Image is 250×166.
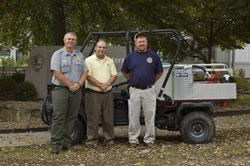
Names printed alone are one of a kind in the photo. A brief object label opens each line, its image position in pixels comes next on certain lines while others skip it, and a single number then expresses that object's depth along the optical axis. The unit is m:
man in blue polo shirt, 6.91
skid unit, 7.29
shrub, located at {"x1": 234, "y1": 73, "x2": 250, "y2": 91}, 18.22
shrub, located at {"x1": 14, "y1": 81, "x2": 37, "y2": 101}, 14.00
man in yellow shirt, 7.09
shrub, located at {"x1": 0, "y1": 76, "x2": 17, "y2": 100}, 15.09
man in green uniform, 6.62
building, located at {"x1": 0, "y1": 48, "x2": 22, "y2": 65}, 46.38
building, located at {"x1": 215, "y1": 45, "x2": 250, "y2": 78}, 33.56
